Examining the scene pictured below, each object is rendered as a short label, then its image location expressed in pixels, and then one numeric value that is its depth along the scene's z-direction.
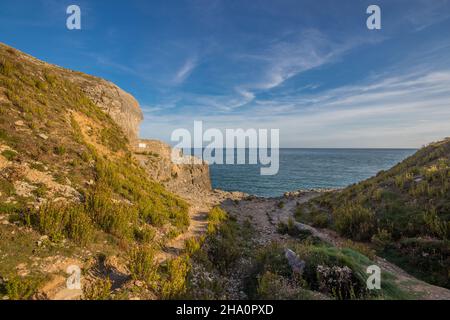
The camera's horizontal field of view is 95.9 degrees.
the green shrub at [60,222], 6.91
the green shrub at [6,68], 14.05
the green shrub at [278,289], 5.77
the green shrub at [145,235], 9.11
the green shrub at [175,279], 5.78
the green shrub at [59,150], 11.48
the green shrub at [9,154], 9.12
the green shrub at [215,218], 12.91
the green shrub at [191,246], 9.05
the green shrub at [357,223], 13.04
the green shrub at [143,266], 6.20
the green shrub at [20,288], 4.70
